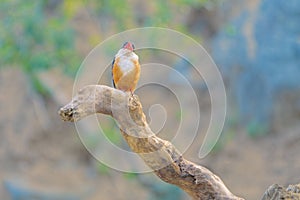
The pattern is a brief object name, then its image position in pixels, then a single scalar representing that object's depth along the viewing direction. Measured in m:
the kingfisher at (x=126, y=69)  16.54
